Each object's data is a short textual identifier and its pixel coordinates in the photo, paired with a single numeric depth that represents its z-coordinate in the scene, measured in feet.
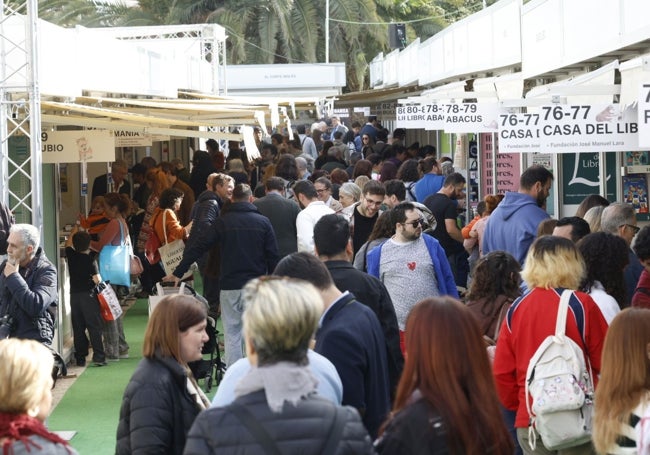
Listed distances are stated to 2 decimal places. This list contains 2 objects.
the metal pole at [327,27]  141.20
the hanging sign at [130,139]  54.29
